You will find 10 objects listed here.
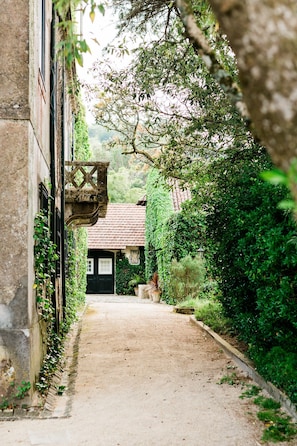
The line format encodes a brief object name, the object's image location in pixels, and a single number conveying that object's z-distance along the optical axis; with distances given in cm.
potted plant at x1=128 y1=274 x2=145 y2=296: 3612
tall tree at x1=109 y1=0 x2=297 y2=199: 180
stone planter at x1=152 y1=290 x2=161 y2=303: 2972
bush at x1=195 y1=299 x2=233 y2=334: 1437
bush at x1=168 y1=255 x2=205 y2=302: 2419
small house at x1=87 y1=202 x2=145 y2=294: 3775
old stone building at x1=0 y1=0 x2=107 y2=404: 734
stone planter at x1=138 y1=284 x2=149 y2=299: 3347
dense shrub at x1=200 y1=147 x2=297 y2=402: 756
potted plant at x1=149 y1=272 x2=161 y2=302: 2978
